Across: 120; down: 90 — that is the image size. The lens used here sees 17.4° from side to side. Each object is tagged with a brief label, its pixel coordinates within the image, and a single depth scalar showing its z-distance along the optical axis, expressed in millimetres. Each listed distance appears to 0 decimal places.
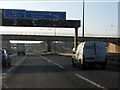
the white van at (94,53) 28953
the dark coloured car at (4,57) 34375
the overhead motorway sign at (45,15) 62625
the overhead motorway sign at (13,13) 61197
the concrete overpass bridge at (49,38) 108150
